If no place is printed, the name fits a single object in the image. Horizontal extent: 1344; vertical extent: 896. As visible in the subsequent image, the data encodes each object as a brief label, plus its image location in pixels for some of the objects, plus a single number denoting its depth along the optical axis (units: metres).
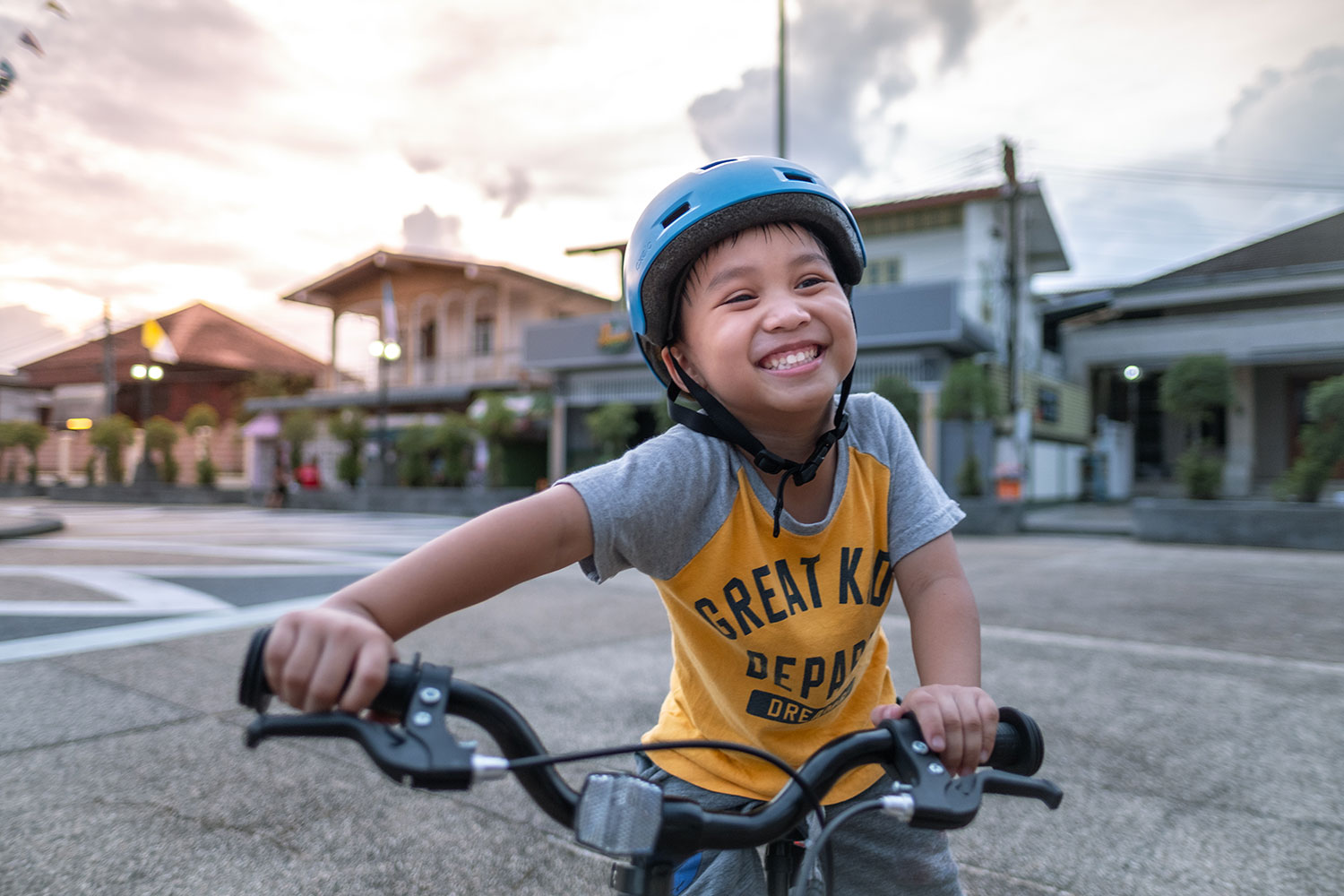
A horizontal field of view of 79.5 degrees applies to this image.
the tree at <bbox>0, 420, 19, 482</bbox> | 31.72
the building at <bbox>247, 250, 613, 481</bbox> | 27.91
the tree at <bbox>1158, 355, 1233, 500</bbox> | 13.61
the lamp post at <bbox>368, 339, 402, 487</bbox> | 24.06
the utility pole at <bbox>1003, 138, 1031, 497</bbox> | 18.42
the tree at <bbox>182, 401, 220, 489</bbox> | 26.95
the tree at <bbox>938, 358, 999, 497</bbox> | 16.27
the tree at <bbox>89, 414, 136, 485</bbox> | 29.59
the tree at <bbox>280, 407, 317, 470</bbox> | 25.91
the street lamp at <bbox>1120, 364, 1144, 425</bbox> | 25.31
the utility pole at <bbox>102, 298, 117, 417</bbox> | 32.19
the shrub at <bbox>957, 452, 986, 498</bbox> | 16.25
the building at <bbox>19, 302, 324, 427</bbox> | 38.72
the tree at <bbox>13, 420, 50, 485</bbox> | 31.58
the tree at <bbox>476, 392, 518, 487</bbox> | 21.73
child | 1.30
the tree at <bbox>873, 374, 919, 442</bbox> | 16.69
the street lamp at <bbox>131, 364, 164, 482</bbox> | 26.78
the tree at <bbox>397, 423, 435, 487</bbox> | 22.89
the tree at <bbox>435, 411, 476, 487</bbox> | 22.25
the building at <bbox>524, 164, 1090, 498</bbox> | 18.56
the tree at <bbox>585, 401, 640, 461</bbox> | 20.20
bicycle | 0.75
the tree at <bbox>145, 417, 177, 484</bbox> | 28.60
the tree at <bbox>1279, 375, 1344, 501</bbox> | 11.41
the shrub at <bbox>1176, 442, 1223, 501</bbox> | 13.55
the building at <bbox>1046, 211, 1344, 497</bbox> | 21.84
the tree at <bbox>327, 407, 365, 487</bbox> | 25.11
